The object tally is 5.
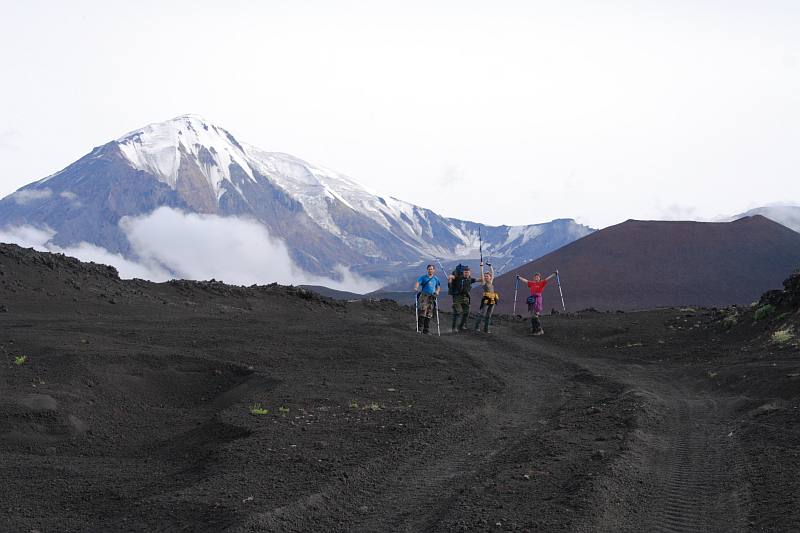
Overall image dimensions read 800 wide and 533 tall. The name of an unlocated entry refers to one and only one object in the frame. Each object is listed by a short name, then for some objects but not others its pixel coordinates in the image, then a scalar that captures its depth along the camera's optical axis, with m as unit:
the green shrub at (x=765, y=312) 22.03
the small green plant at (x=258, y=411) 12.23
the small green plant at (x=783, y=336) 18.39
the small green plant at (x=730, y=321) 23.26
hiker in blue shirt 22.98
